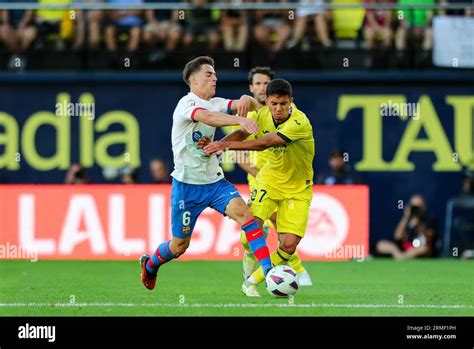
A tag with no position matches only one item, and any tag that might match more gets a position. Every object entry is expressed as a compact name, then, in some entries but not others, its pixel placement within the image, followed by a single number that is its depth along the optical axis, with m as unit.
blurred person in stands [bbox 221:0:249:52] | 20.77
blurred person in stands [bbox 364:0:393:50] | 20.83
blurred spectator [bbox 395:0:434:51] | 20.80
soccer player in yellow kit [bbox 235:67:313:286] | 13.27
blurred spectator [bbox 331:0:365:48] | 20.83
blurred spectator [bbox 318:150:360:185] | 19.48
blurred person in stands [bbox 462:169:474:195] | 20.38
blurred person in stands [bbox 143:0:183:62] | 20.81
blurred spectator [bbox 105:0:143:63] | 20.86
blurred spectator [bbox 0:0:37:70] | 20.84
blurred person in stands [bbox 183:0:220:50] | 20.77
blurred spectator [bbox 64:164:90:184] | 19.78
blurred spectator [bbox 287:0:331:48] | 20.66
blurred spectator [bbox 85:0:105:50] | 20.89
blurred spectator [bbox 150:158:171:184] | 19.97
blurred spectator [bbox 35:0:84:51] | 20.89
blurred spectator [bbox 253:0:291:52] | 20.77
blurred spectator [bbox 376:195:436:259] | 19.70
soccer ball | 11.10
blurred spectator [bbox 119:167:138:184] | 19.91
